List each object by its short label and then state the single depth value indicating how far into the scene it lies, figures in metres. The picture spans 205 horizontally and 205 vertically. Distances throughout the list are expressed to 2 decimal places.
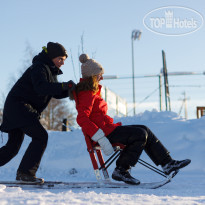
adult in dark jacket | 7.44
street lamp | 46.41
